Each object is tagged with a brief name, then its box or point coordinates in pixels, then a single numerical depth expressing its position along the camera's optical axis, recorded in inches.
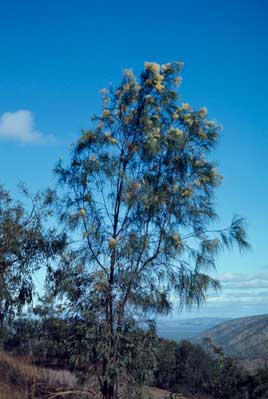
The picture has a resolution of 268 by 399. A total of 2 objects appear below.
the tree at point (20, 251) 487.8
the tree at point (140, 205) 358.6
